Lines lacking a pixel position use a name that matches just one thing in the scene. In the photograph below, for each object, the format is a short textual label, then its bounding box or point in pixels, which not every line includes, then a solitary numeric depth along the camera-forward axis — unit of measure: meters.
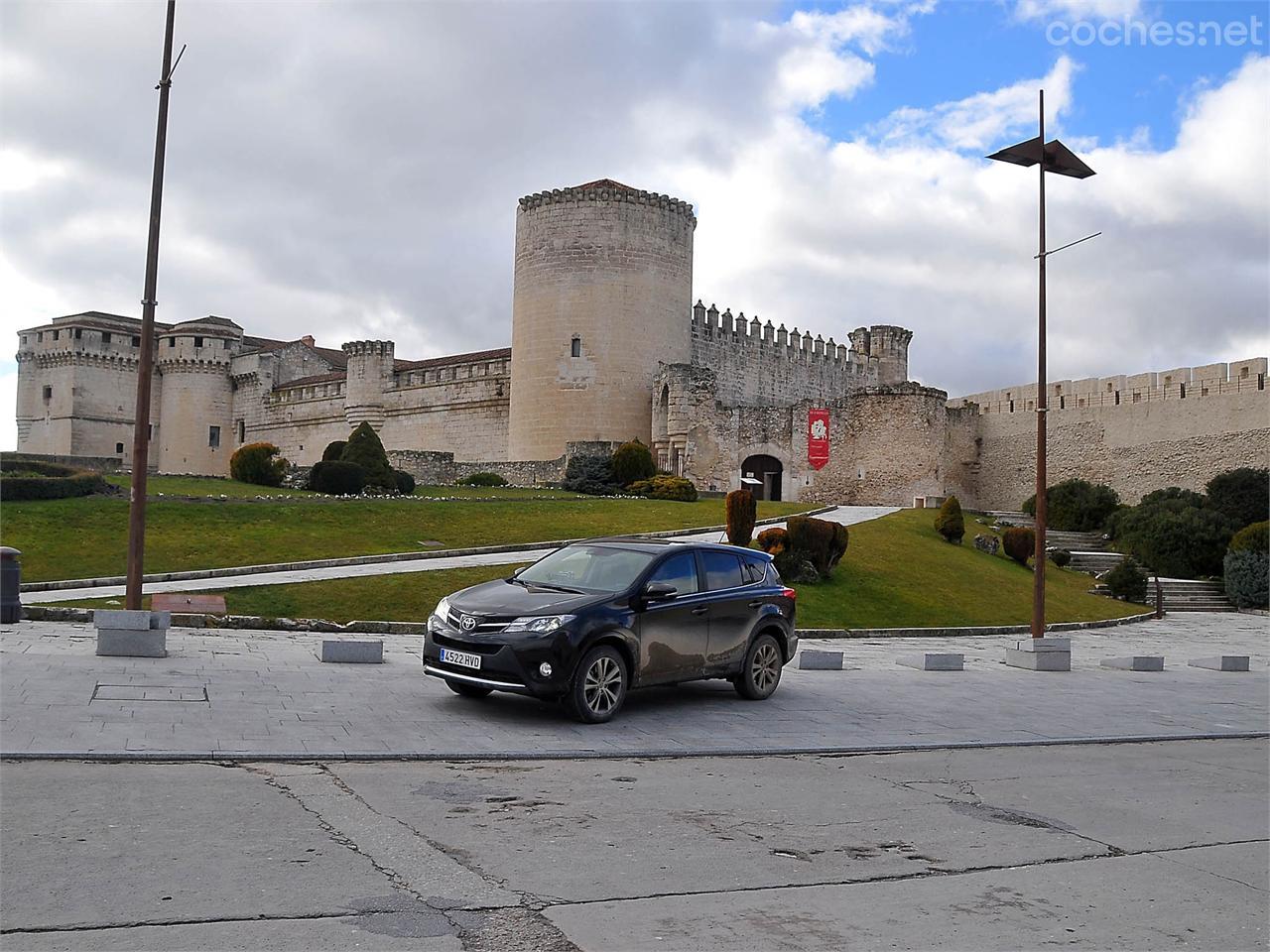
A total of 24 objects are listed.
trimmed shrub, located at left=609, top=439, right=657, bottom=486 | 37.12
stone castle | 41.88
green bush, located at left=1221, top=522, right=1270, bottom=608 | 30.42
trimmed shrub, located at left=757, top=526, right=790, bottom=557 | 21.81
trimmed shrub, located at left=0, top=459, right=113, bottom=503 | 22.25
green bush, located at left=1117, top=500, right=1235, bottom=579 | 34.31
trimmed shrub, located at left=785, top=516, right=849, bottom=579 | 21.98
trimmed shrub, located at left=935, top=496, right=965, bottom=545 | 29.84
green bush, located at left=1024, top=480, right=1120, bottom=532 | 40.31
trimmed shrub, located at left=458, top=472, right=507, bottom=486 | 40.31
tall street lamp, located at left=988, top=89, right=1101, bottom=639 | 16.31
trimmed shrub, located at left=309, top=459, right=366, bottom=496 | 31.19
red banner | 42.91
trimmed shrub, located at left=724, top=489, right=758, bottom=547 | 21.42
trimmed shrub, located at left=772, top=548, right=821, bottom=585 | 21.69
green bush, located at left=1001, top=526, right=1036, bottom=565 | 29.39
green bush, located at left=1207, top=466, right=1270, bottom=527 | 37.06
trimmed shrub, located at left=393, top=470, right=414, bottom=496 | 33.06
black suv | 9.20
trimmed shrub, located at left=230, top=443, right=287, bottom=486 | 33.00
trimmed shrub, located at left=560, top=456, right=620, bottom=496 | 36.88
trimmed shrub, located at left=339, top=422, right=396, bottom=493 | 32.59
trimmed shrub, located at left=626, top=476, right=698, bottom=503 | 34.97
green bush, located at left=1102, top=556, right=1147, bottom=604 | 29.11
